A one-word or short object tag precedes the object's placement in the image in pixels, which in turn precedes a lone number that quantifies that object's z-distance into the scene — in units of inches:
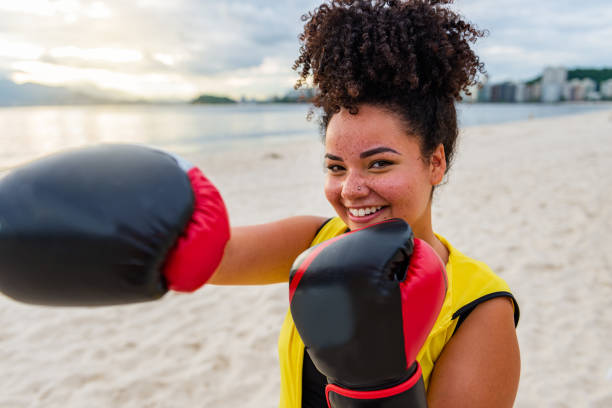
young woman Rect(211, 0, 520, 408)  35.0
